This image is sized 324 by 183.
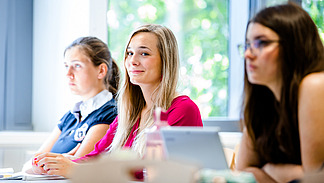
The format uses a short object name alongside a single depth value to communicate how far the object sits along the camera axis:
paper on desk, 3.12
